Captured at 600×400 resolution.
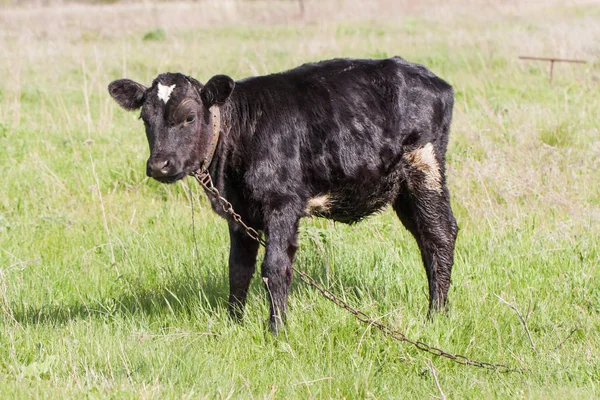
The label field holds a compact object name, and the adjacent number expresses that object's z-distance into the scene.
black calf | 9.49
